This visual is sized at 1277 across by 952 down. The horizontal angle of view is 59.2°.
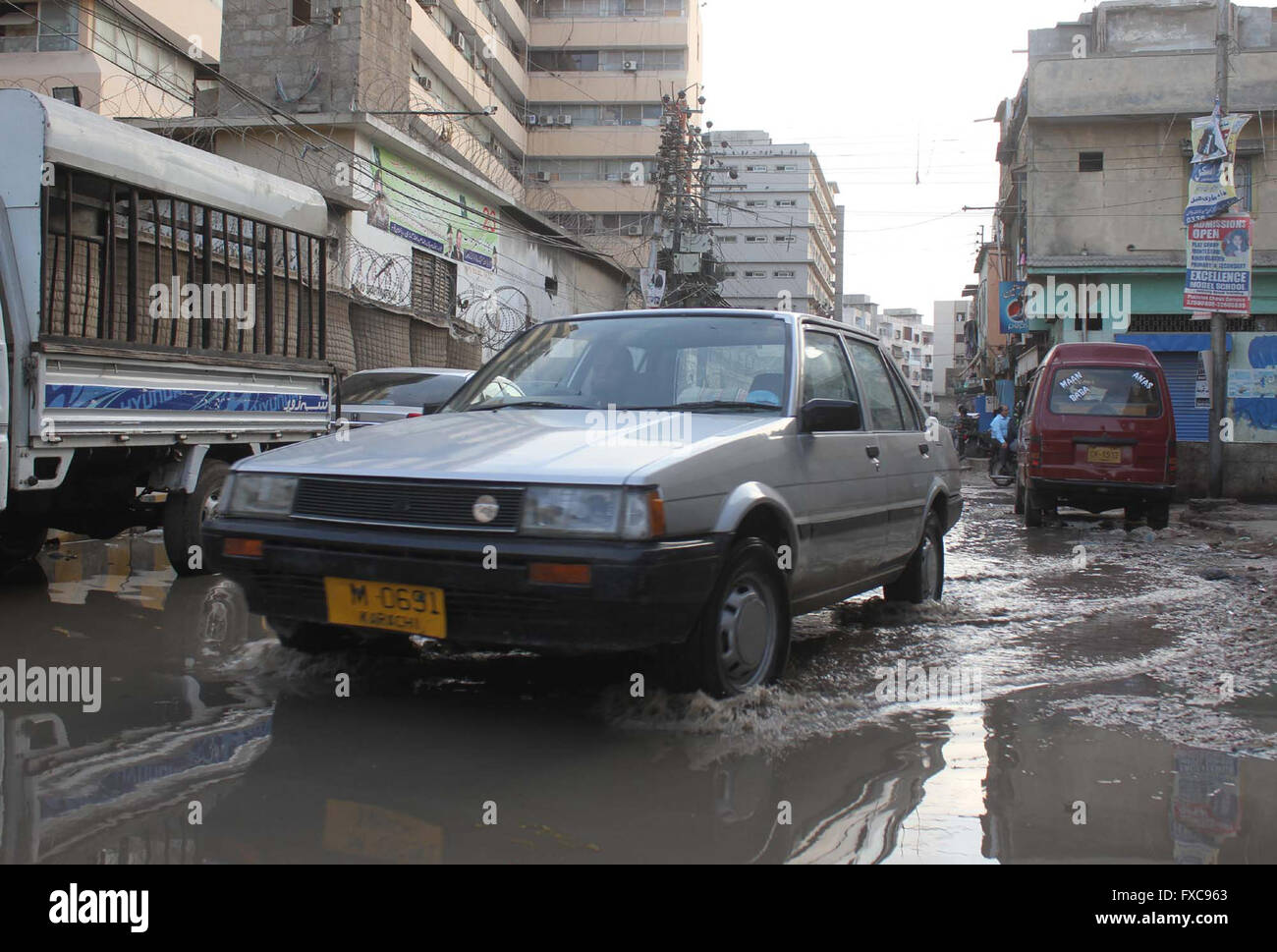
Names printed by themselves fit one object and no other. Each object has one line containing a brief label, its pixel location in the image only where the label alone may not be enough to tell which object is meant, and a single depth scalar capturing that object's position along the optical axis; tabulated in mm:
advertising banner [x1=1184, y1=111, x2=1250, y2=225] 15039
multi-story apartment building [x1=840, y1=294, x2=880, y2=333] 112625
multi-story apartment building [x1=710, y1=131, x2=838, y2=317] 87125
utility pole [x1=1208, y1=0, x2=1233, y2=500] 15641
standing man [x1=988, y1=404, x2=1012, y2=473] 20031
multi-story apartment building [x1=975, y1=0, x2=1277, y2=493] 24453
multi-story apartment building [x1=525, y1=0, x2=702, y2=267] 50438
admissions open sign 15070
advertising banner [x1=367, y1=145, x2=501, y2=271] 20594
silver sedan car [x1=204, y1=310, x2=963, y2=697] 3439
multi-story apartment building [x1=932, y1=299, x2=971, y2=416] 107875
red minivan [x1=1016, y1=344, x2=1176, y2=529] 11250
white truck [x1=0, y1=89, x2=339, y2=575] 5547
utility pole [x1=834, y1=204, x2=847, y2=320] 106656
